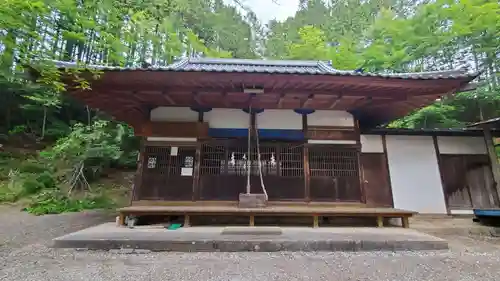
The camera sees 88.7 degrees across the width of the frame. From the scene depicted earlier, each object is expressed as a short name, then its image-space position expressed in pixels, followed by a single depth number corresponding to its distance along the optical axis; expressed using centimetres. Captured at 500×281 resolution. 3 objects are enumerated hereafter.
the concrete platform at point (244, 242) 377
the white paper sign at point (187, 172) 599
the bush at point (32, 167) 1057
